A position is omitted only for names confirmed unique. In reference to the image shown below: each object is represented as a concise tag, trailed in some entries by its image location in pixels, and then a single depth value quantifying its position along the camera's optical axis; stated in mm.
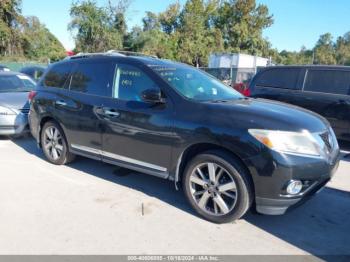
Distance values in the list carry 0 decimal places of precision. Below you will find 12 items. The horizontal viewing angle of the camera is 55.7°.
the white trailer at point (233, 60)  33875
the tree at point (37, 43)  42500
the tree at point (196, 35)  45688
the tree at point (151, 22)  52469
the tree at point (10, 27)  36719
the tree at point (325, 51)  72688
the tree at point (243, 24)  49469
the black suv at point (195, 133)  3320
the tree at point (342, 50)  75150
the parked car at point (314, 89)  6730
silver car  7070
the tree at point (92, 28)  28609
